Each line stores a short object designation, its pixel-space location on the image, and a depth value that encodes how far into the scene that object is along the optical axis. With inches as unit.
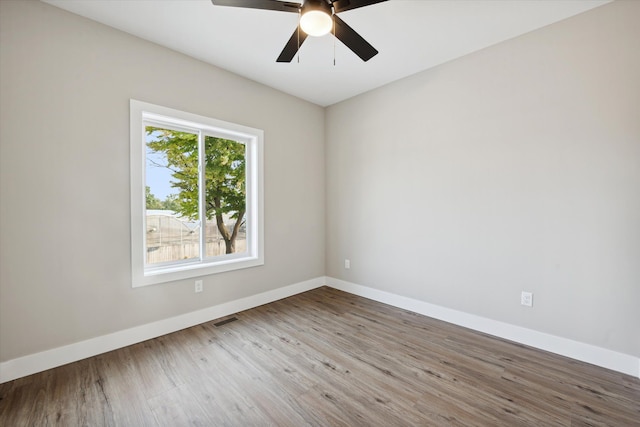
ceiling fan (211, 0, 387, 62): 63.4
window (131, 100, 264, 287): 101.0
